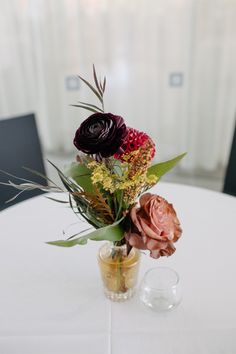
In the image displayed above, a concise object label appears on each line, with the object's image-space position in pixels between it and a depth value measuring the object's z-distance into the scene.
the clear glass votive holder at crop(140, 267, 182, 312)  0.78
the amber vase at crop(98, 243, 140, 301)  0.76
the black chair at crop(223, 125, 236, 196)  1.51
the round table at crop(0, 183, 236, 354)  0.71
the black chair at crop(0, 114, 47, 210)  1.46
